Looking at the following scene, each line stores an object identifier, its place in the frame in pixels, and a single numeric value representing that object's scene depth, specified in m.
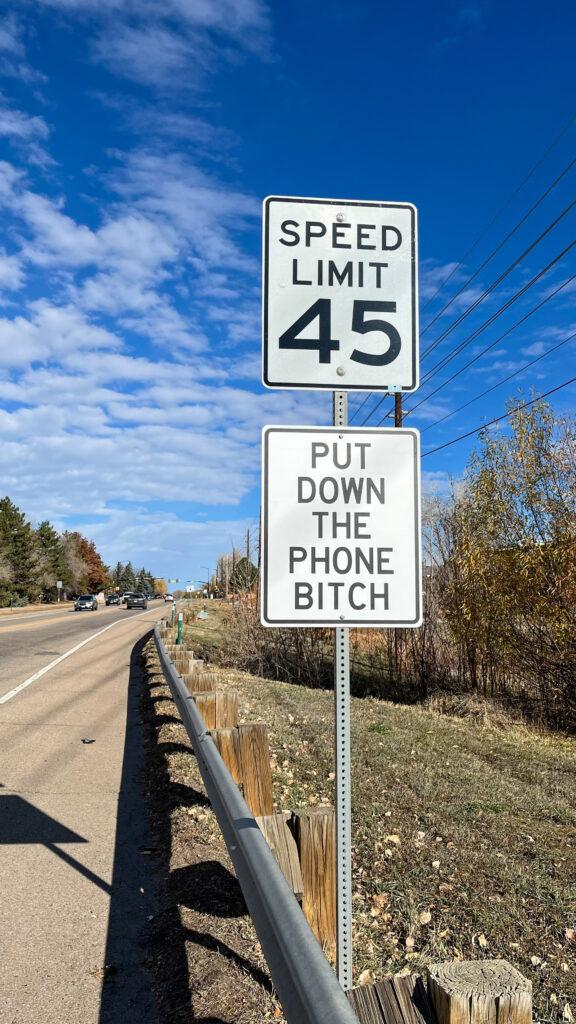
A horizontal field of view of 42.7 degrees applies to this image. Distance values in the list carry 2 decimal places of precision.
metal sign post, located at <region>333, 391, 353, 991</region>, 2.42
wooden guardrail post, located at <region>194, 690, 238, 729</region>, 5.66
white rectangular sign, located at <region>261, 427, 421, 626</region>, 2.62
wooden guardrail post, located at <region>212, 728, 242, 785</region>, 4.50
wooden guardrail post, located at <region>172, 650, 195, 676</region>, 8.21
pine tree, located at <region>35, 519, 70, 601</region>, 83.38
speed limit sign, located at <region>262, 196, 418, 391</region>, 2.82
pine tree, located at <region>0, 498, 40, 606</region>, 68.38
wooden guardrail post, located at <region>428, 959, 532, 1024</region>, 1.33
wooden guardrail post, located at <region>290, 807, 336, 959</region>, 2.85
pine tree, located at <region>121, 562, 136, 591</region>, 162.88
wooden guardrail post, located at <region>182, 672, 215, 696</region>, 6.83
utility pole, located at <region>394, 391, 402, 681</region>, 18.31
